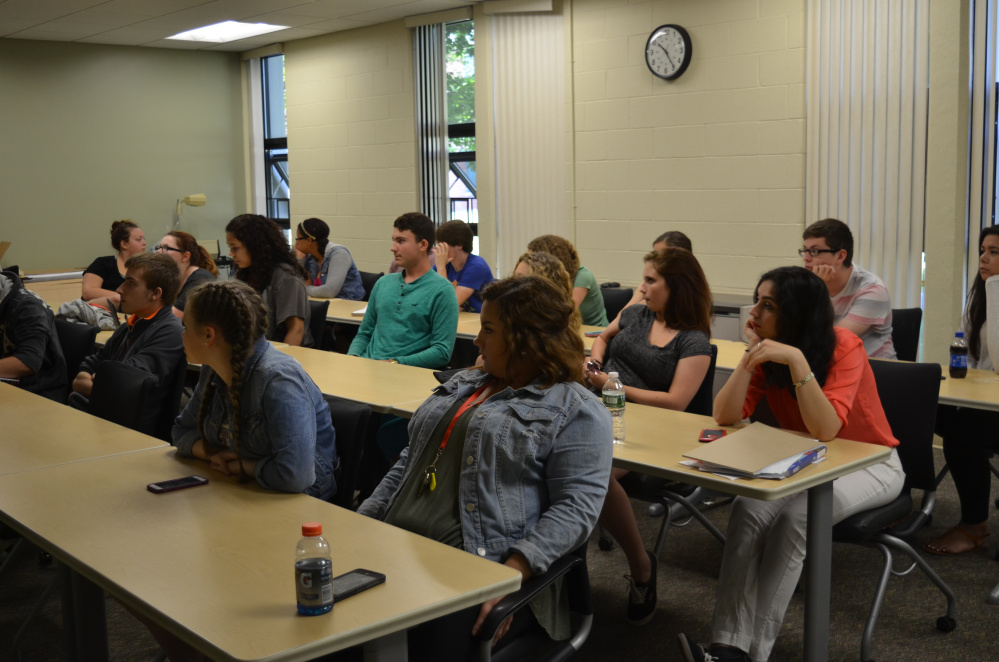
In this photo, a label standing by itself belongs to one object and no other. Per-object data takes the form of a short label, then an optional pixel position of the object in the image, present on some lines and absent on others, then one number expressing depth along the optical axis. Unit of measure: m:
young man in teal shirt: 4.17
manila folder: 2.25
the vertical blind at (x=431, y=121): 7.86
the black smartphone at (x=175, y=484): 2.23
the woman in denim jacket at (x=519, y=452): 1.96
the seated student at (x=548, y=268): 4.05
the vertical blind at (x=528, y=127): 6.91
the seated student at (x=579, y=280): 4.94
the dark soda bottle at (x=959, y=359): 3.51
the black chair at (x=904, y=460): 2.60
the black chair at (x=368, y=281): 6.76
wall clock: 6.06
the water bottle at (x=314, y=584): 1.51
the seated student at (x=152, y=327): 3.52
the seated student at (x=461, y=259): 5.86
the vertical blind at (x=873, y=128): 5.11
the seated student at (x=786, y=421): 2.42
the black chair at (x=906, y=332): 4.10
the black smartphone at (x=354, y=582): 1.58
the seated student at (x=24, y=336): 3.93
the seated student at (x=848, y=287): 3.89
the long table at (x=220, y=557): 1.50
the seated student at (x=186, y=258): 4.91
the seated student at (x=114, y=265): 6.17
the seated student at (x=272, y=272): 4.62
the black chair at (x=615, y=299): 5.30
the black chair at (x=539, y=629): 1.77
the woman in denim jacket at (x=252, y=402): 2.23
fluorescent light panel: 8.18
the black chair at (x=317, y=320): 4.83
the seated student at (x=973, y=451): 3.44
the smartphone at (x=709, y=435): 2.58
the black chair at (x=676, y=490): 3.08
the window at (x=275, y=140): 9.59
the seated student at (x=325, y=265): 6.45
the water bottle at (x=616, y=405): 2.64
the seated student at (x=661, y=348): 2.99
